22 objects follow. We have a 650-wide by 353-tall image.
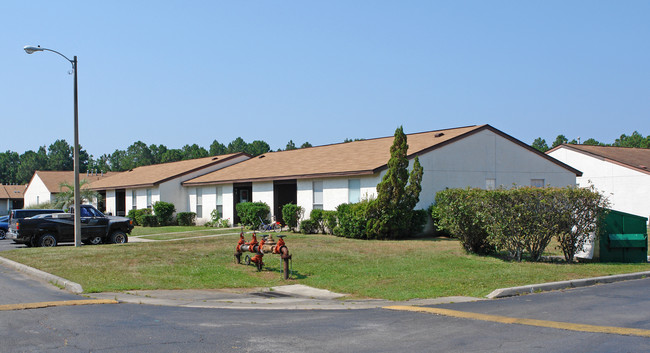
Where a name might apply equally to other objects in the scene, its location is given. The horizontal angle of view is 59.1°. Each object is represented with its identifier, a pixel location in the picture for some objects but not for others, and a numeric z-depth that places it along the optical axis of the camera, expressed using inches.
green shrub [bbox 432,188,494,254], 647.8
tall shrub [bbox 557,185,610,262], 603.9
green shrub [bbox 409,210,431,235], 952.3
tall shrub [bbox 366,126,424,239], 915.4
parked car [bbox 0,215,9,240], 1234.9
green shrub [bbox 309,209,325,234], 1042.4
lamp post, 827.4
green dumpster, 636.1
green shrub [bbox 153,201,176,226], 1464.1
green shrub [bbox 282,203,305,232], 1099.9
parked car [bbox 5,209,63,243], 1001.5
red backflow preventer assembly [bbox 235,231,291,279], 558.9
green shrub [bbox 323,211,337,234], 1006.8
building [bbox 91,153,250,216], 1515.7
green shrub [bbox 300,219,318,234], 1053.2
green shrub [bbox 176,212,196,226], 1448.1
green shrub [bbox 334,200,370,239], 932.6
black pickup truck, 885.8
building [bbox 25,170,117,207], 2339.8
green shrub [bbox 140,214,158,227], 1477.6
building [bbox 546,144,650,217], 1460.4
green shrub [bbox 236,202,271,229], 1180.5
